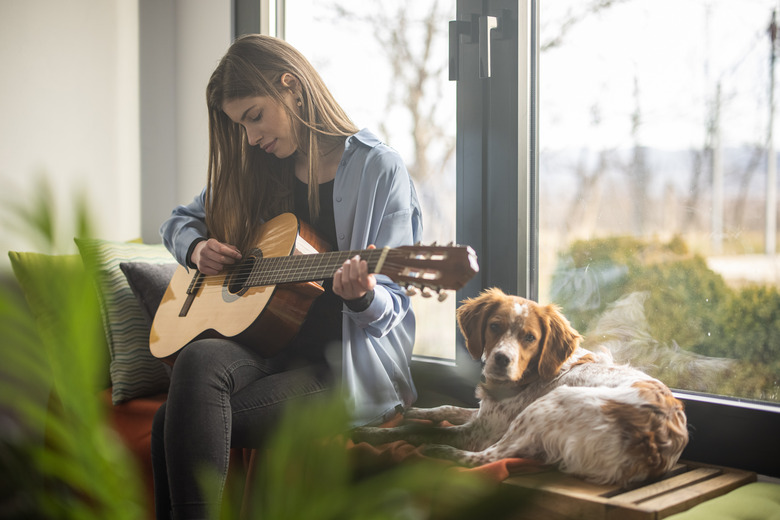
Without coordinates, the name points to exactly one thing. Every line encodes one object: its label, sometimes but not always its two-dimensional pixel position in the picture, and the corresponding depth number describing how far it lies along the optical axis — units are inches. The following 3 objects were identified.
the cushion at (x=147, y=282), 65.1
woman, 48.0
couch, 63.2
